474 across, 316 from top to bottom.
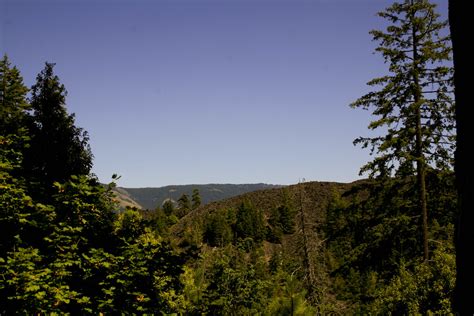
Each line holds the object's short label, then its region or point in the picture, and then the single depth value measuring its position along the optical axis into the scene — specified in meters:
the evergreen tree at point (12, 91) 29.81
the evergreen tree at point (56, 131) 17.97
